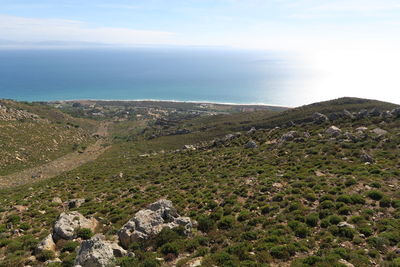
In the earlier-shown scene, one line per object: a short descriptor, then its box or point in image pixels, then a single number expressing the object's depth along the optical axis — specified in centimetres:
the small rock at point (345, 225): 1244
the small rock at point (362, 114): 4367
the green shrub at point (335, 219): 1326
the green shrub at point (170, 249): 1155
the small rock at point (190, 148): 4772
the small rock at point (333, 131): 3469
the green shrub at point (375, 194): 1553
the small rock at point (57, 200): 2276
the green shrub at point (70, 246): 1261
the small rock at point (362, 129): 3486
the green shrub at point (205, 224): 1420
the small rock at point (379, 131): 3148
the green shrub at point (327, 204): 1503
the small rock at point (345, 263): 951
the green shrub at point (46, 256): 1187
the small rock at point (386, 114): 3969
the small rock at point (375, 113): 4342
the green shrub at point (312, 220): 1342
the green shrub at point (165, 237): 1234
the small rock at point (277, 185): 1977
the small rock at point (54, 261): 1128
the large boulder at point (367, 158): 2357
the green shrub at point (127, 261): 1027
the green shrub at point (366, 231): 1192
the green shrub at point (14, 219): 1789
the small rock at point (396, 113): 3854
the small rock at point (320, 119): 4724
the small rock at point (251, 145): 3856
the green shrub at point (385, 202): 1469
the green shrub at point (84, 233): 1432
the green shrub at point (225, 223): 1426
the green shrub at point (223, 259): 999
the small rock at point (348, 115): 4527
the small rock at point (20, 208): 2080
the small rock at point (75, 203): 2159
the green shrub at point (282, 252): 1062
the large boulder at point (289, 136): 3723
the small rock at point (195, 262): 1021
